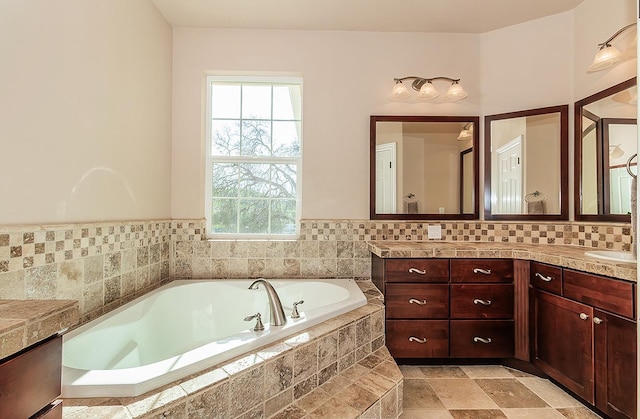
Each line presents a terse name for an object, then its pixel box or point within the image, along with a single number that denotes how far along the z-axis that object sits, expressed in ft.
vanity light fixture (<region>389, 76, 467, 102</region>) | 7.60
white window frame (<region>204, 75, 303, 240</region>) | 8.13
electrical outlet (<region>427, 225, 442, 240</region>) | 7.97
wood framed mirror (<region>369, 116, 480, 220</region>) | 8.00
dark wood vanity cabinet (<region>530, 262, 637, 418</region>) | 4.51
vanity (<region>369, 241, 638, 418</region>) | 6.19
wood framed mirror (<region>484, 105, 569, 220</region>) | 7.36
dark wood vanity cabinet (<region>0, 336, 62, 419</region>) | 1.69
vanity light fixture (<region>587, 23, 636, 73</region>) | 5.50
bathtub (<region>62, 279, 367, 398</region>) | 3.16
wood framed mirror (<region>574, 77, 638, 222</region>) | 5.93
